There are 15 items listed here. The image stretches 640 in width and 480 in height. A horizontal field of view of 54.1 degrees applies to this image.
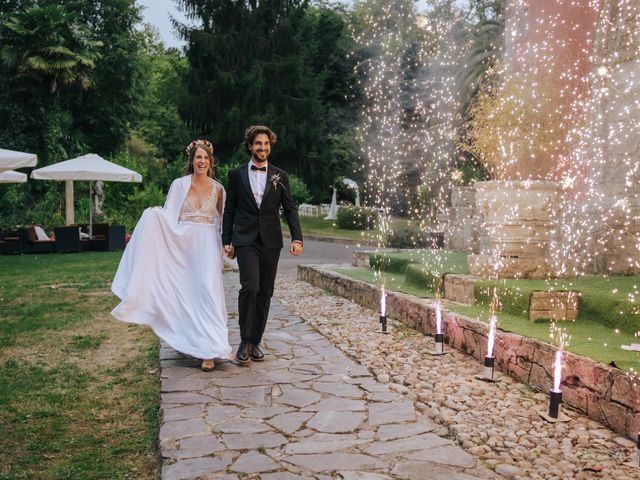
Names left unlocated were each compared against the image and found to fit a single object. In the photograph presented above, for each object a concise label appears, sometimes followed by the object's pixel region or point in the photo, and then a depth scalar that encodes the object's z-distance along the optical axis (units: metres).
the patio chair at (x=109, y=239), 17.59
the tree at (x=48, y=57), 25.41
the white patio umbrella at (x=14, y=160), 11.91
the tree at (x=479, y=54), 22.95
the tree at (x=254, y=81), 31.56
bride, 5.40
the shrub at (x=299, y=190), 38.03
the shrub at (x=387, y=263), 10.26
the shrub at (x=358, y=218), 27.39
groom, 5.39
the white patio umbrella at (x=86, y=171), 16.66
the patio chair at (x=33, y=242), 16.55
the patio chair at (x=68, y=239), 16.80
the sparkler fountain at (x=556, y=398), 4.11
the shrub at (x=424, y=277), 7.80
